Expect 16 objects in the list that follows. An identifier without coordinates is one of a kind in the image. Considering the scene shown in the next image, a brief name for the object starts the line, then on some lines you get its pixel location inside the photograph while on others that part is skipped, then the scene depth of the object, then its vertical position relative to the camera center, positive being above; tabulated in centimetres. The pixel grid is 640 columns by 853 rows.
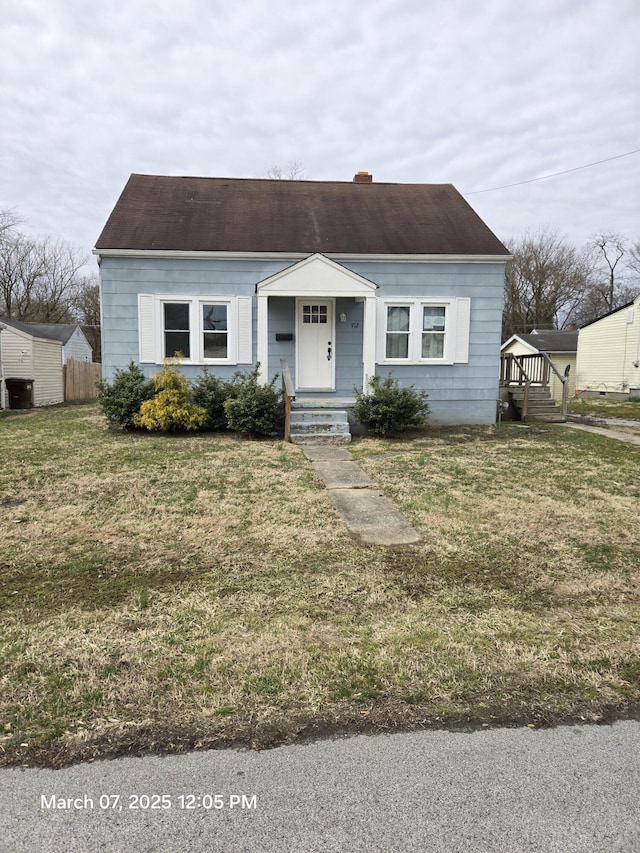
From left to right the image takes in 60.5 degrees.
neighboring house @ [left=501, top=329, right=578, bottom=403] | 2819 +156
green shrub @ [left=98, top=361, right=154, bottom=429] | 1014 -46
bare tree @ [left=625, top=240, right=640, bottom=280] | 3750 +834
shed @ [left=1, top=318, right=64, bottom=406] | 1716 +34
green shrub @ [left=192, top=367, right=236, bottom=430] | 1034 -50
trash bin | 1719 -78
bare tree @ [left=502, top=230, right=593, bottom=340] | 3803 +644
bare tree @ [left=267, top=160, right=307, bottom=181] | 2934 +1070
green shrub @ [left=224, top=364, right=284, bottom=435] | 945 -64
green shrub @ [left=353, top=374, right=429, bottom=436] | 989 -62
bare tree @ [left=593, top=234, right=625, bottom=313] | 3845 +651
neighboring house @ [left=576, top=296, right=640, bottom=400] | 2277 +94
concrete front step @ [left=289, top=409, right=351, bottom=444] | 946 -95
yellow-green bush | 989 -70
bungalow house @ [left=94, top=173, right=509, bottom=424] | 1107 +164
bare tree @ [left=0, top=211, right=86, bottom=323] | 3186 +529
